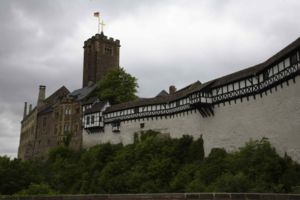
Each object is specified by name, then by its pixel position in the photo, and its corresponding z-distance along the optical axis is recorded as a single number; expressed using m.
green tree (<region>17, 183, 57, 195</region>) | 32.46
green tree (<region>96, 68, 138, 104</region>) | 59.44
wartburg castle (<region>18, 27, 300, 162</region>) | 28.94
